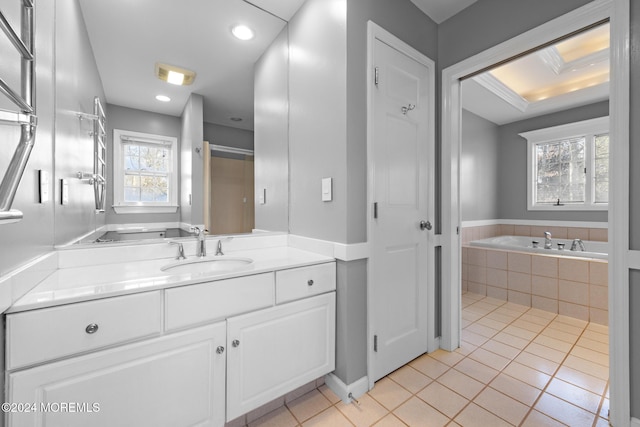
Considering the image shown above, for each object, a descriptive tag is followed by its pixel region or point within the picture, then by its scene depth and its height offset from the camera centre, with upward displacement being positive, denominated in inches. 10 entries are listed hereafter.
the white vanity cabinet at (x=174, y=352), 31.0 -20.9
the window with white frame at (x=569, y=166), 140.3 +27.5
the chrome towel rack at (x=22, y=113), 23.9 +10.4
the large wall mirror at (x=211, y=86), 52.7 +29.9
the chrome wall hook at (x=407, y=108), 67.6 +27.4
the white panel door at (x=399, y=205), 62.4 +2.1
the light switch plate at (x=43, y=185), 36.8 +3.9
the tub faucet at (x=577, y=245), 134.0 -15.8
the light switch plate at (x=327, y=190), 59.9 +5.4
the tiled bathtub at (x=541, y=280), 95.9 -27.8
